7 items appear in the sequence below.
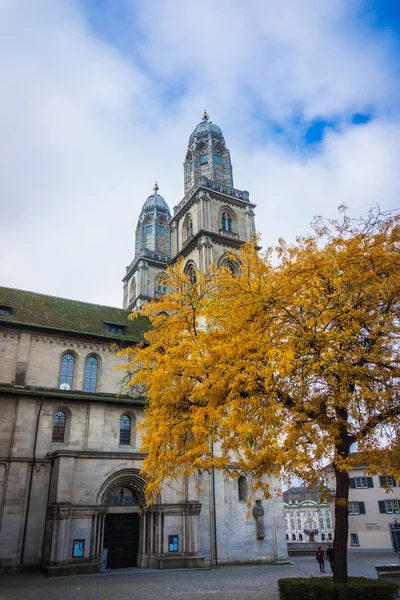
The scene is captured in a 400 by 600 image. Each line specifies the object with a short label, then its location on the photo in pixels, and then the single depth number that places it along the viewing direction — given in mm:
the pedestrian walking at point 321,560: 25294
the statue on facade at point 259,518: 29766
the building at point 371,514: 46219
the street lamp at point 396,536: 43431
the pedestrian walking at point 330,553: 23375
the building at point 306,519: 88562
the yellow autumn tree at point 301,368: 11750
